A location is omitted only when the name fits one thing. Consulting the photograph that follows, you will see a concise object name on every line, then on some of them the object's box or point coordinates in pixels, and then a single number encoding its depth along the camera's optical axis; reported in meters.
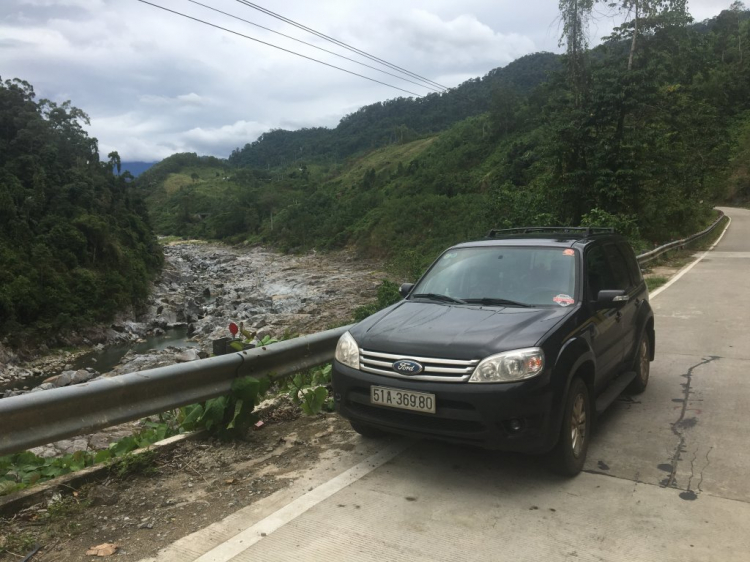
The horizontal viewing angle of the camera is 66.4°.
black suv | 3.58
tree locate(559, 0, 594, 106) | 23.12
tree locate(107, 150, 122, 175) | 76.19
